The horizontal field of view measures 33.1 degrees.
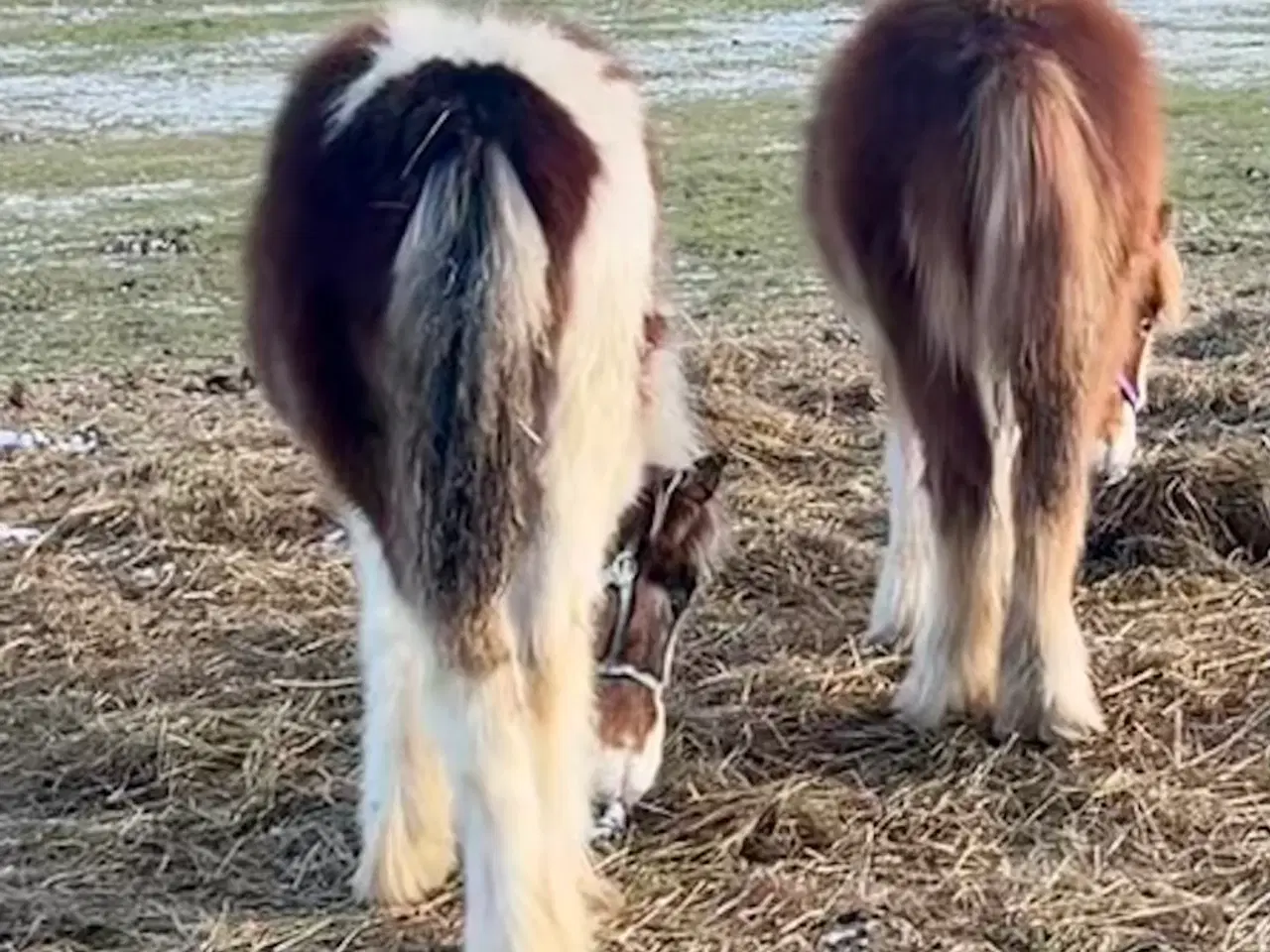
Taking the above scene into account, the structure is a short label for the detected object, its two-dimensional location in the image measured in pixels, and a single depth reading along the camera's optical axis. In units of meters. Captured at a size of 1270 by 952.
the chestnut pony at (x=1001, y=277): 4.59
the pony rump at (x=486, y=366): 3.55
